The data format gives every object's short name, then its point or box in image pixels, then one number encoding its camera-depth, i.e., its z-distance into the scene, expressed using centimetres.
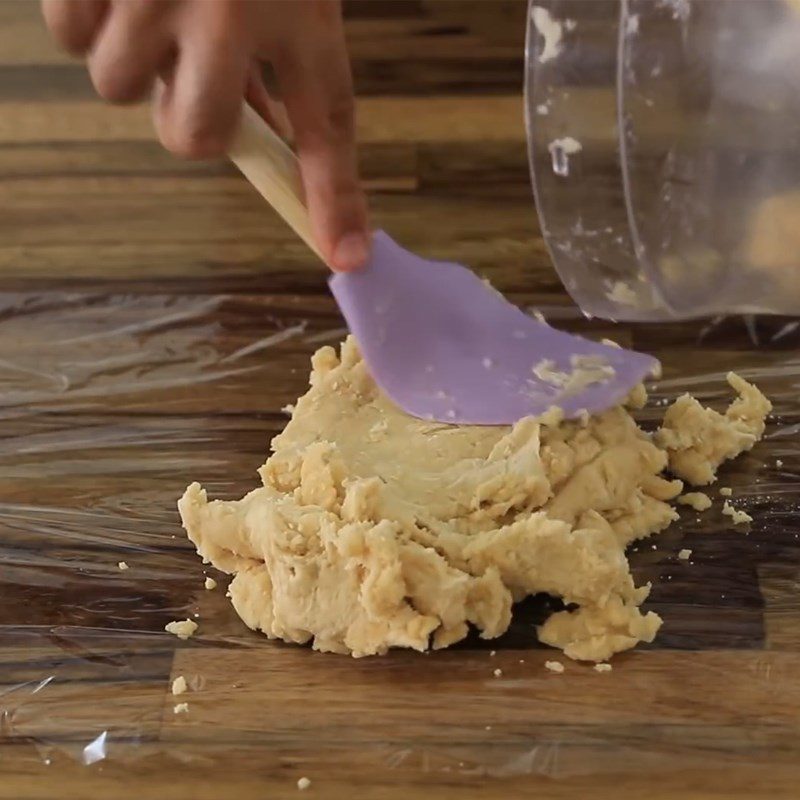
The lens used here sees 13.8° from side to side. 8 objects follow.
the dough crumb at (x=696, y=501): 92
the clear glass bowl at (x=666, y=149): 84
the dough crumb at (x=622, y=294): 87
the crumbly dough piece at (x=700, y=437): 93
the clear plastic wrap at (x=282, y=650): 86
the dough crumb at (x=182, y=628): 89
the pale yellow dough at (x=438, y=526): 87
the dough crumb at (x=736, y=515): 92
